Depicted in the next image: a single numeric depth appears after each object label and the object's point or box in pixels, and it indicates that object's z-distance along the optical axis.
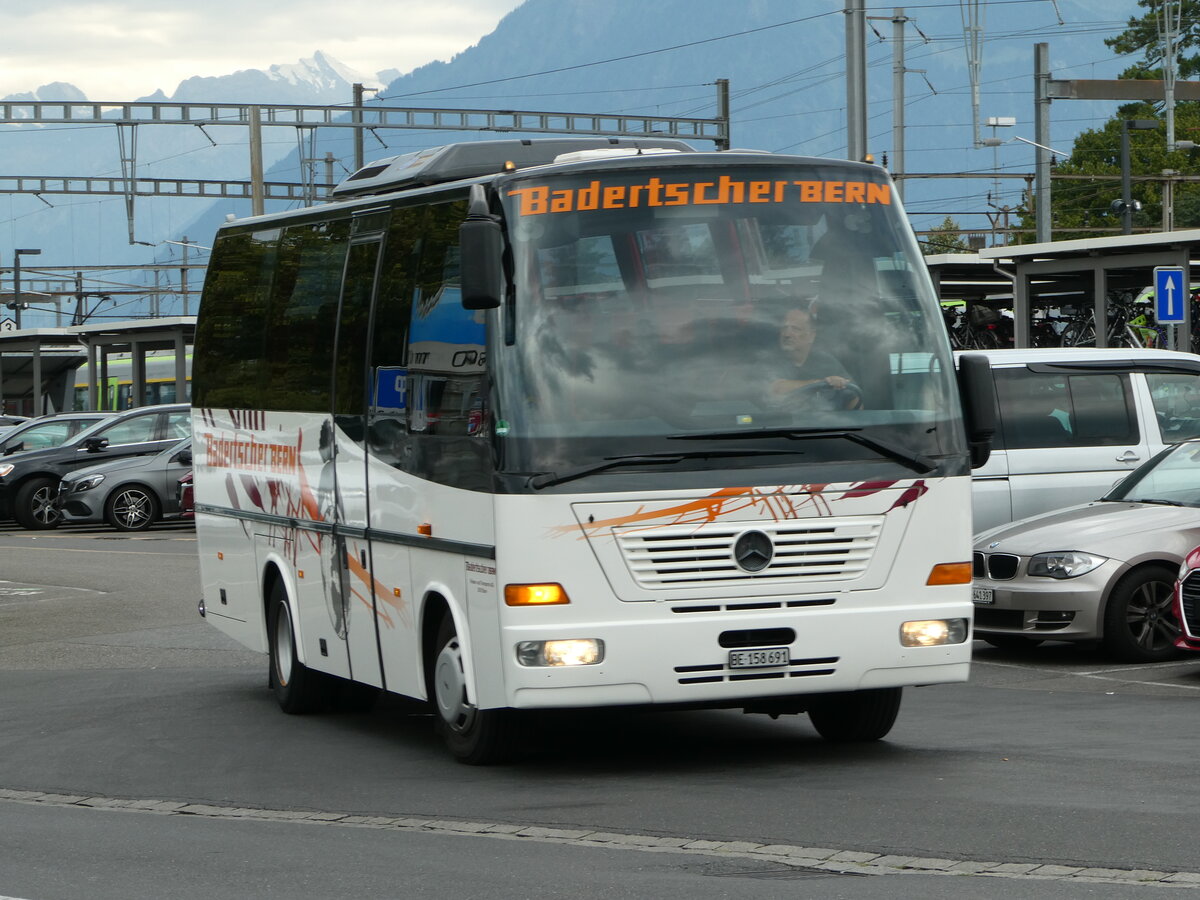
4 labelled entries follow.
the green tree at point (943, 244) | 94.25
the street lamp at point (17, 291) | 78.97
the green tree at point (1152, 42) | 86.75
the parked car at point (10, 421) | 38.71
